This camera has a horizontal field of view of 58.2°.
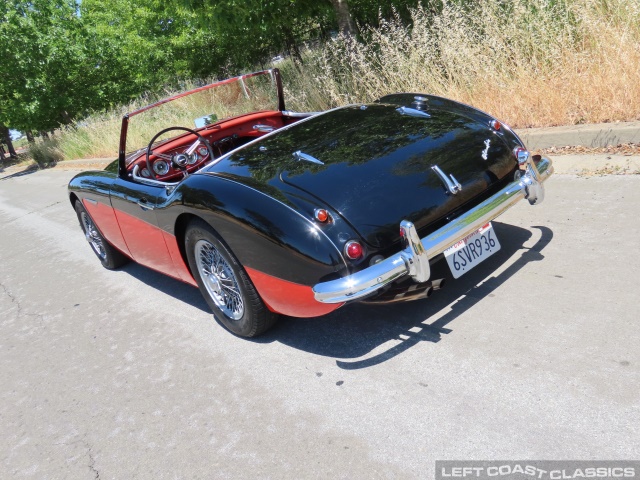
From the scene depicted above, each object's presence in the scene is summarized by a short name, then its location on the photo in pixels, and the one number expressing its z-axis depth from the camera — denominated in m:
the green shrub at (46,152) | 21.22
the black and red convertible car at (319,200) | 2.81
